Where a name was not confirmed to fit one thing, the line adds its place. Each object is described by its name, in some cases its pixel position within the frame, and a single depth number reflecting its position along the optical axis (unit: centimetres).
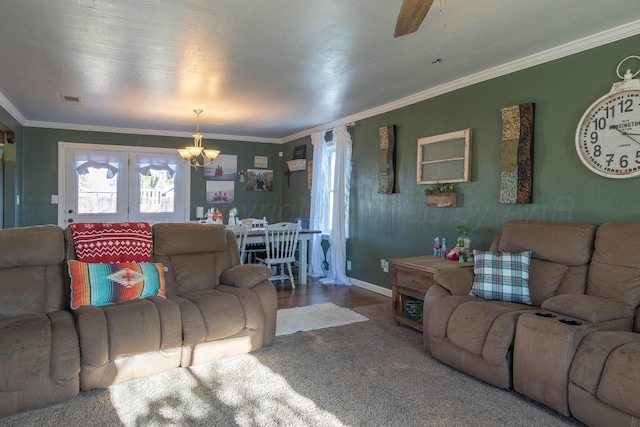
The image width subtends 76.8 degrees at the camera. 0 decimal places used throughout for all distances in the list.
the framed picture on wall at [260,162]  751
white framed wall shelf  385
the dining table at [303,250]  562
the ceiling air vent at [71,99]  457
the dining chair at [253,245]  554
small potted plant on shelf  395
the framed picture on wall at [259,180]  748
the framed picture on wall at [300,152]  690
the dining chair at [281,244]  527
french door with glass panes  625
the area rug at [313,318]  366
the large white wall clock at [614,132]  265
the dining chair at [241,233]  504
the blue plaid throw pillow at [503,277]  283
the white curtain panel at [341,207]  557
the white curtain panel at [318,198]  612
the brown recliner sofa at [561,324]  194
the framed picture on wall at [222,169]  712
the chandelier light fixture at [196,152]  499
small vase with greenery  364
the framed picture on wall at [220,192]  714
